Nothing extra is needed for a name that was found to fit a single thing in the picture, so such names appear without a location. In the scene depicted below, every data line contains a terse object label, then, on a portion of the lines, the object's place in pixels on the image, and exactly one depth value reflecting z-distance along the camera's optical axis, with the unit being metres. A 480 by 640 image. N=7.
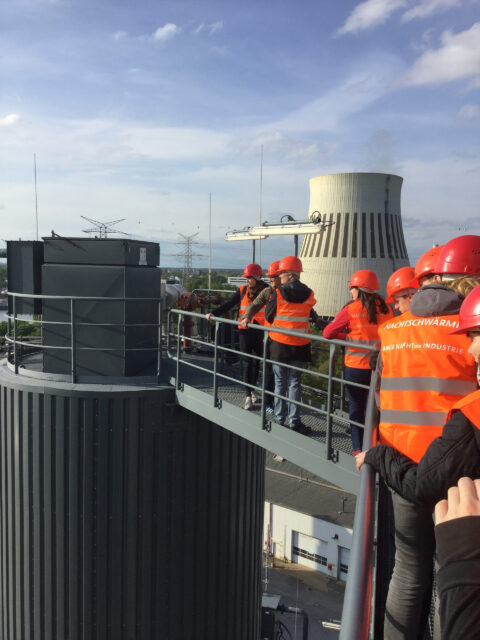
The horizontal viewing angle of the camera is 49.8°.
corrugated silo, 6.22
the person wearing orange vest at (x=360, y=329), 5.32
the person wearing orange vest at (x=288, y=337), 5.87
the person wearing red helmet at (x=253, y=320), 6.95
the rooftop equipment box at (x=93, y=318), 6.60
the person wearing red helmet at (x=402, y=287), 4.79
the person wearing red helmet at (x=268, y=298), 6.56
